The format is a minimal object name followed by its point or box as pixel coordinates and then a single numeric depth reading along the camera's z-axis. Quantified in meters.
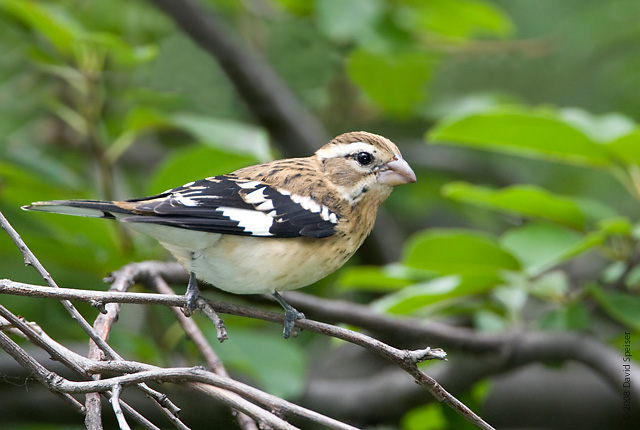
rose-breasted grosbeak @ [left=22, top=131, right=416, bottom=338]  4.68
